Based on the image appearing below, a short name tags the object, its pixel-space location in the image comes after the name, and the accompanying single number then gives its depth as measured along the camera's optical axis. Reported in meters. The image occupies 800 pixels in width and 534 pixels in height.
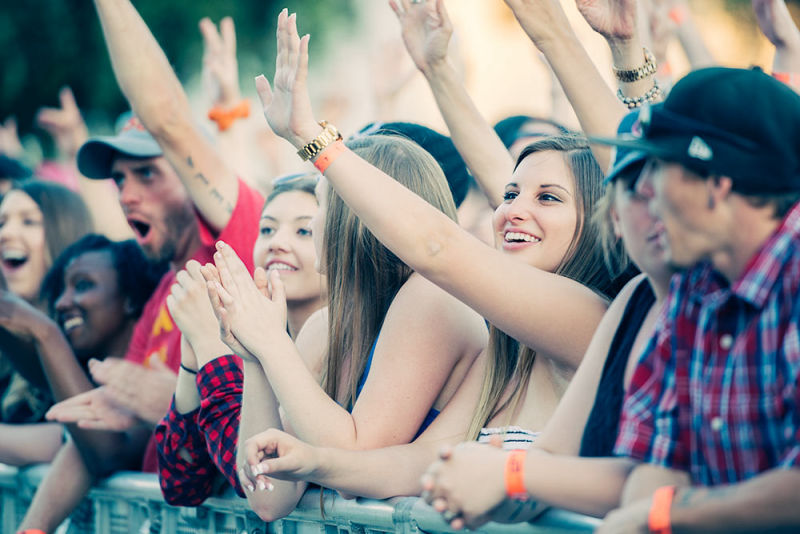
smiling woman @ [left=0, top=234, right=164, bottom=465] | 8.62
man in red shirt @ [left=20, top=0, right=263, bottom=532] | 7.21
